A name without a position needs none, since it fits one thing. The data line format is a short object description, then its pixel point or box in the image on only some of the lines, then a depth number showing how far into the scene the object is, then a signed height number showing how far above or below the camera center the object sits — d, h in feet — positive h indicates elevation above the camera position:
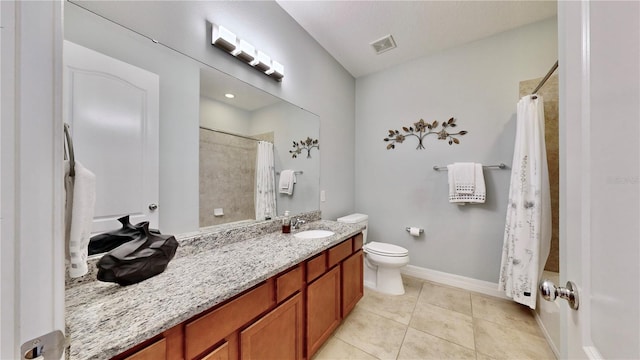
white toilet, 6.99 -2.96
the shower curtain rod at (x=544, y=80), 5.24 +2.69
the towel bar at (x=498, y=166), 7.07 +0.46
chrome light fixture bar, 4.55 +3.00
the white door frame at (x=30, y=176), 1.02 +0.03
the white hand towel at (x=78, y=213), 1.75 -0.26
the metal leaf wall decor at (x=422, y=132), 7.86 +1.86
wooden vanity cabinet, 2.39 -2.08
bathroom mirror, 3.35 +1.16
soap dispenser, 5.72 -1.20
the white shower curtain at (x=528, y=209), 5.70 -0.80
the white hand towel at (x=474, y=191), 7.13 -0.37
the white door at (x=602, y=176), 1.24 +0.02
